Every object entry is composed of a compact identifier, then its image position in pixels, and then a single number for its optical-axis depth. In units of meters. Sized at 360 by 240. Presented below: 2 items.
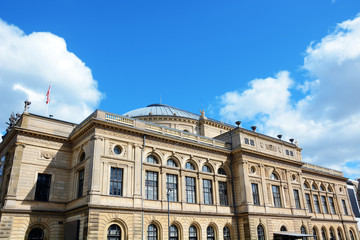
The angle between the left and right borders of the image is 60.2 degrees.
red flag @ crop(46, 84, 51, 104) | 33.84
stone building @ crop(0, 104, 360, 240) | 27.08
